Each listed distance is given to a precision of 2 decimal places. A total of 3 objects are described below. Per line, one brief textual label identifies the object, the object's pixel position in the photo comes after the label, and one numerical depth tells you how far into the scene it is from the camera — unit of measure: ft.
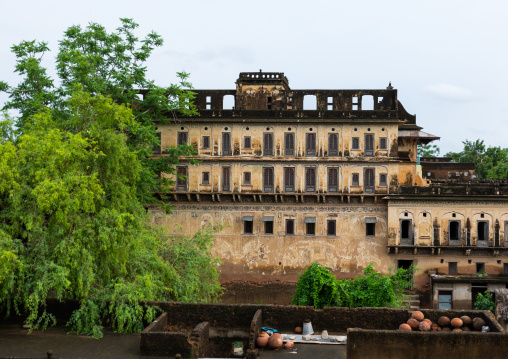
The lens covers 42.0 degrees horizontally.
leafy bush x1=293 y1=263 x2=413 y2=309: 87.45
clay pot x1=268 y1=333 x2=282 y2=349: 55.11
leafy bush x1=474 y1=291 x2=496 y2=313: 100.27
